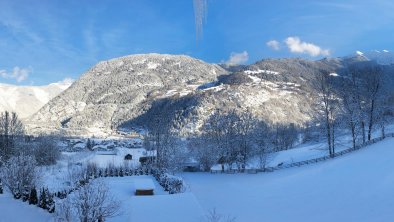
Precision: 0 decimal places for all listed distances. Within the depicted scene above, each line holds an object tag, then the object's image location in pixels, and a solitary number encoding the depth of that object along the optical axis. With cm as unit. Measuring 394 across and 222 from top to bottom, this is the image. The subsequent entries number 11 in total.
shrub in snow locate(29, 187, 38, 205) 3139
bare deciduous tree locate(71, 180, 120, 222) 2119
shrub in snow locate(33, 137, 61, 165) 8888
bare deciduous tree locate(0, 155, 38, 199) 3545
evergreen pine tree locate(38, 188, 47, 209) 3029
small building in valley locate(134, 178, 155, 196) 3897
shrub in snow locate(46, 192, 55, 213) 2907
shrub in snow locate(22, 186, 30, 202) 3300
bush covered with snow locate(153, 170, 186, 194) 4079
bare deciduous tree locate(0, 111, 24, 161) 8162
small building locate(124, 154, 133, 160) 10222
